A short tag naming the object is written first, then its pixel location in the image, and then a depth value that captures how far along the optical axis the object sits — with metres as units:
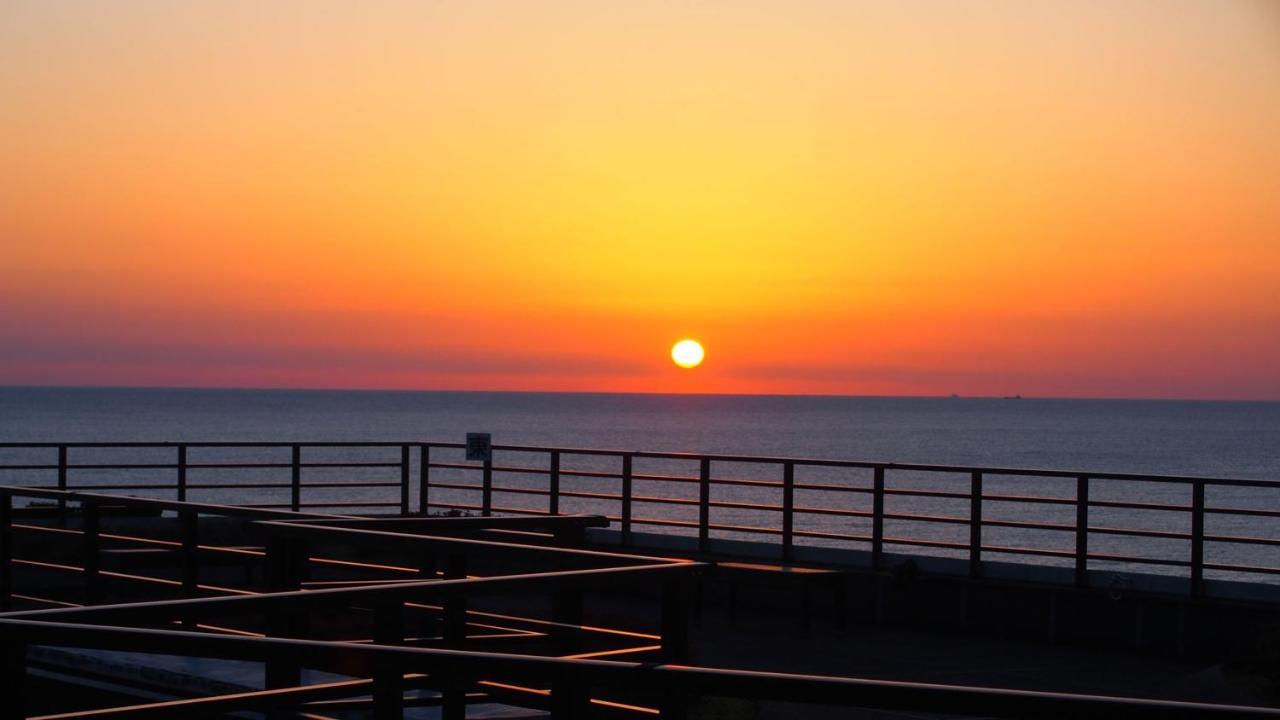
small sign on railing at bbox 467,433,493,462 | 17.86
